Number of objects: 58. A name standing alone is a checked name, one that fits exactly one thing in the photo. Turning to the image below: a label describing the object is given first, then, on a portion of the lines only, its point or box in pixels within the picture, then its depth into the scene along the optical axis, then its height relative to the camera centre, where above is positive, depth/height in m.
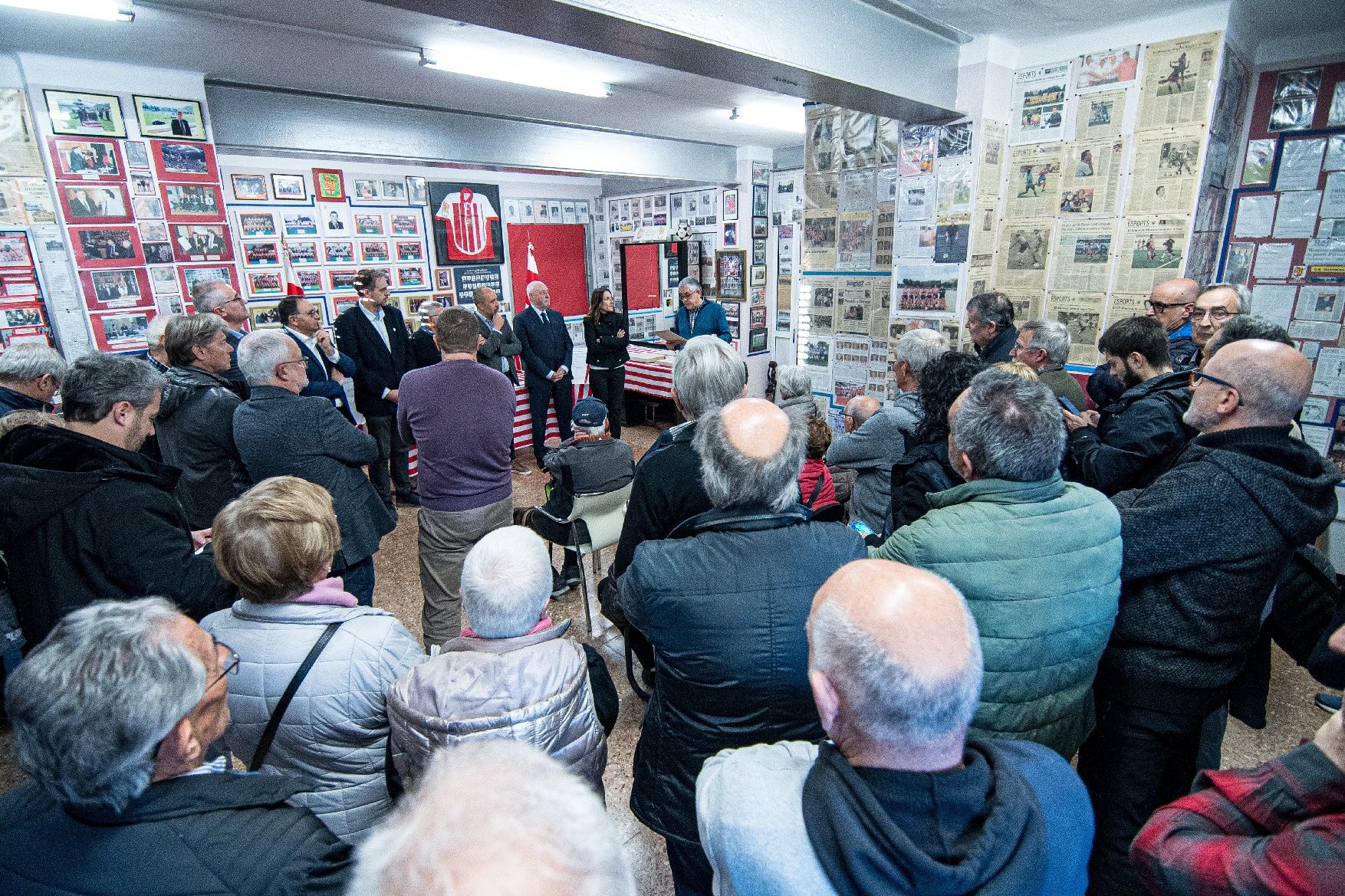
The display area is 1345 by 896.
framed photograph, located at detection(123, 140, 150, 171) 3.84 +0.85
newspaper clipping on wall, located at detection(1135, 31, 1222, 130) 2.98 +0.89
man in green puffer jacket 1.27 -0.57
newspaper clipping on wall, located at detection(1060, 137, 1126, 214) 3.29 +0.50
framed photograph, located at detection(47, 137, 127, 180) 3.63 +0.79
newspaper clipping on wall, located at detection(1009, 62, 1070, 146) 3.43 +0.92
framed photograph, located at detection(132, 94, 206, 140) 3.90 +1.10
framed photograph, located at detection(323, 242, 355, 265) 7.32 +0.45
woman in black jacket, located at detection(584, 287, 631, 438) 6.16 -0.64
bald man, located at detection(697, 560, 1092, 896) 0.72 -0.61
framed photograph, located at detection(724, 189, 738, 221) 7.92 +0.95
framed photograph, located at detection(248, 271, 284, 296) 6.86 +0.11
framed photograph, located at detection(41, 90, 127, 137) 3.61 +1.05
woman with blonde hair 1.27 -0.74
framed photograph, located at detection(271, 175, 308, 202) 6.89 +1.13
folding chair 3.00 -1.12
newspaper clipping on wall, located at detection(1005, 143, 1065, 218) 3.49 +0.51
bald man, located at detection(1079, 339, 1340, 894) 1.40 -0.64
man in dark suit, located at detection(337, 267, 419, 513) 4.52 -0.45
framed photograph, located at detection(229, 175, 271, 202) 6.63 +1.10
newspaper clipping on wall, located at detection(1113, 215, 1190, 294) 3.15 +0.10
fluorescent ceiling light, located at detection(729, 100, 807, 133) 5.45 +1.45
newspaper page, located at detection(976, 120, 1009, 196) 3.56 +0.65
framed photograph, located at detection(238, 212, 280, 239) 6.71 +0.73
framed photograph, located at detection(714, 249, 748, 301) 8.09 +0.09
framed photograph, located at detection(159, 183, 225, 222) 4.03 +0.60
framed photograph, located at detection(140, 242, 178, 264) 3.98 +0.27
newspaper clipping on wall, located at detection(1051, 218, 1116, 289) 3.38 +0.10
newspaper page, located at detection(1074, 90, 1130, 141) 3.24 +0.80
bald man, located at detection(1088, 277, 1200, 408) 2.79 -0.24
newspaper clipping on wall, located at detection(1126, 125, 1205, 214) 3.06 +0.48
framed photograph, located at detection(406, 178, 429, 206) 7.93 +1.21
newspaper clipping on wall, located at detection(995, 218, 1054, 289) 3.58 +0.12
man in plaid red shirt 0.72 -0.68
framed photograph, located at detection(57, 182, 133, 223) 3.68 +0.56
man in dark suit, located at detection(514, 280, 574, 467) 5.71 -0.63
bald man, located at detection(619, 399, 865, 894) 1.23 -0.62
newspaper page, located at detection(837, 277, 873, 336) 4.34 -0.18
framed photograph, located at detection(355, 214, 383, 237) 7.54 +0.78
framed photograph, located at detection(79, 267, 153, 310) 3.81 +0.06
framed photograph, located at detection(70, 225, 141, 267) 3.75 +0.30
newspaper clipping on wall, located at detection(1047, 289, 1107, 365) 3.47 -0.24
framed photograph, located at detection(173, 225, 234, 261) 4.10 +0.34
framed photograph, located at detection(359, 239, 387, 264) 7.62 +0.47
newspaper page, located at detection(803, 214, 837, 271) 4.47 +0.26
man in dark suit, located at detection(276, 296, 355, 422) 3.79 -0.29
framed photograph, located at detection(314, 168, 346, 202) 7.16 +1.19
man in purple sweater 2.61 -0.69
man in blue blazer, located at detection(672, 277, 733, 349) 6.21 -0.32
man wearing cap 2.95 -0.84
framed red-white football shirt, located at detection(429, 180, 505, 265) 8.32 +0.86
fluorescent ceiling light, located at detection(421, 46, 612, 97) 3.80 +1.37
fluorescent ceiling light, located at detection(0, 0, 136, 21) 2.75 +1.26
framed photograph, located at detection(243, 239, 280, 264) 6.76 +0.42
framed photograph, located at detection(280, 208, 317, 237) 7.02 +0.77
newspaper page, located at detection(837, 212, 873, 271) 4.26 +0.24
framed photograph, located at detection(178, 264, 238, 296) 4.16 +0.14
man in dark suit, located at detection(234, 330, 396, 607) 2.19 -0.49
